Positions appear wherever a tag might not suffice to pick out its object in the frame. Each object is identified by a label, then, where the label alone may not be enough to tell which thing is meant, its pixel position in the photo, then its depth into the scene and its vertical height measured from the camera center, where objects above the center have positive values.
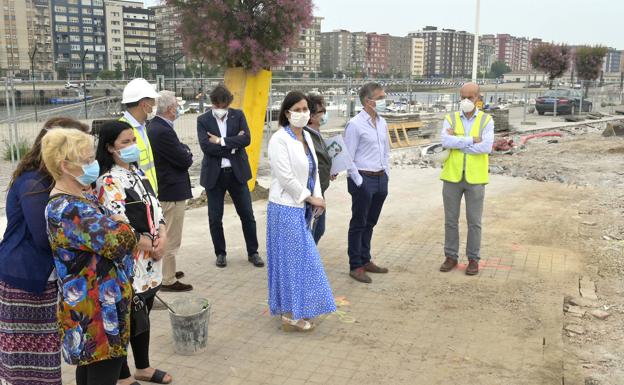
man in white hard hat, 4.39 -0.17
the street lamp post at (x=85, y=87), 16.11 -0.02
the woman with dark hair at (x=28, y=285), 2.79 -0.95
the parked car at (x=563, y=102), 29.77 -0.58
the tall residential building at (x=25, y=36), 106.44 +9.60
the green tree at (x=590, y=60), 39.34 +2.05
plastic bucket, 4.25 -1.70
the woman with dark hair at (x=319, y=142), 5.43 -0.49
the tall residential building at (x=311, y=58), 150.00 +8.45
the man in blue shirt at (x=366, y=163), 5.81 -0.73
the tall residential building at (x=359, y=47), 175.12 +12.47
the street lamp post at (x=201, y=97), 15.62 -0.26
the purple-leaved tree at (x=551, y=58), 33.50 +1.84
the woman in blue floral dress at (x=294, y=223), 4.54 -1.03
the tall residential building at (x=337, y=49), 174.38 +11.76
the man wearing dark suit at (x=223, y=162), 6.18 -0.78
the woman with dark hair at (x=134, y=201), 3.33 -0.65
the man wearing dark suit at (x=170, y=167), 5.27 -0.72
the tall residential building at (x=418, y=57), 187.50 +10.38
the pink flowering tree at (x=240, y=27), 8.88 +0.92
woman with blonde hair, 2.70 -0.79
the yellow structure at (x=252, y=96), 9.48 -0.13
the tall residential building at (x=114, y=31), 131.25 +12.43
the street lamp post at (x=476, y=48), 24.22 +1.77
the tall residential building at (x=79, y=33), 128.50 +11.78
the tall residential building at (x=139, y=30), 134.12 +12.99
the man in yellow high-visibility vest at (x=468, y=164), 5.99 -0.75
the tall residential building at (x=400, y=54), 180.25 +11.01
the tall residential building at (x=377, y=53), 175.00 +10.75
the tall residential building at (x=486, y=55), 172.20 +10.65
